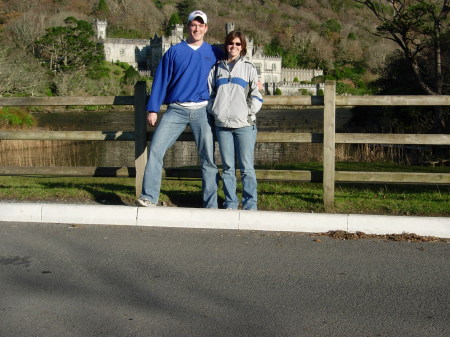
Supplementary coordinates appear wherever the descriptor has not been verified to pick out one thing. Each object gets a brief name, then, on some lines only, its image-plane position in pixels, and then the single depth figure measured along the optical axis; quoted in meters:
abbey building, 135.00
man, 6.05
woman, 5.91
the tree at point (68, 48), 83.25
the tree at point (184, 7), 160.62
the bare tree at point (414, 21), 11.34
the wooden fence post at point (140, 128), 6.75
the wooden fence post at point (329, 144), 6.40
